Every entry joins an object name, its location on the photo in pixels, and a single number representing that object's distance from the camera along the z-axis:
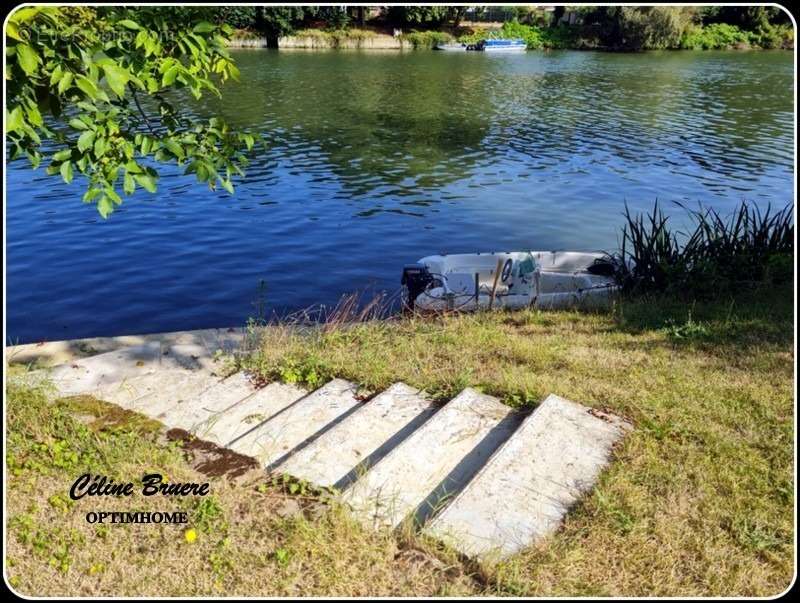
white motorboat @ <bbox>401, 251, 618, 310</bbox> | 9.89
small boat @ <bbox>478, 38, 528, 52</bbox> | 63.47
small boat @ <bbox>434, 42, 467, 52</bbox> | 64.00
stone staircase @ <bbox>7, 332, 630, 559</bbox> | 3.98
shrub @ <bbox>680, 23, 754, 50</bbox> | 63.72
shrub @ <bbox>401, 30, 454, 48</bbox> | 64.44
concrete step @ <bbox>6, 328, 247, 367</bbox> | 7.54
